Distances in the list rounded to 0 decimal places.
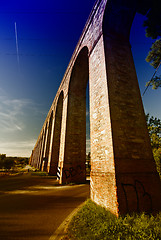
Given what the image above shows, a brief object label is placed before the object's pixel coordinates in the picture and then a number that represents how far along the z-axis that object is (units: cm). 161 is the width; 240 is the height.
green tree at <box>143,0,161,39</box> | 587
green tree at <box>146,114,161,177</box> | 797
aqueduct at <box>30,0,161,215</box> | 322
